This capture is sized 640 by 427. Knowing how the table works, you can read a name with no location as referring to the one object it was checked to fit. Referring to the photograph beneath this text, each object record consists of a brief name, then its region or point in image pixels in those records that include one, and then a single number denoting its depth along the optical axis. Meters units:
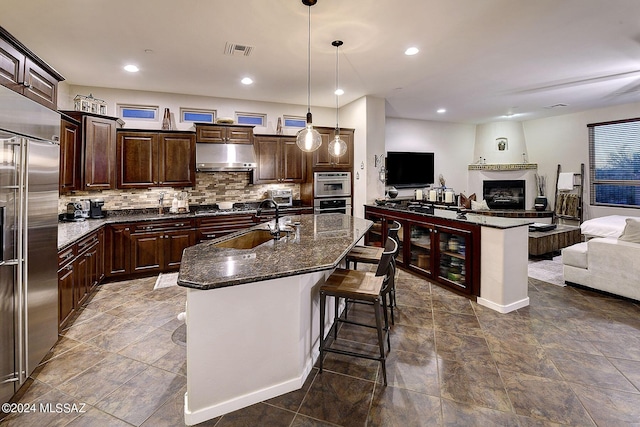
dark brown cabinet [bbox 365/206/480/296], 3.61
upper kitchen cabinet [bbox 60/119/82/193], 3.77
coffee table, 5.30
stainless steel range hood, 5.01
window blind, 6.36
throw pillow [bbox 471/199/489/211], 7.57
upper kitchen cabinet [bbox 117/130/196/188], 4.64
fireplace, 8.05
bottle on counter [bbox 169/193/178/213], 4.96
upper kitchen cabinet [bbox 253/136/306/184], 5.52
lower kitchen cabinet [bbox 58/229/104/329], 2.81
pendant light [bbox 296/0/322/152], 3.23
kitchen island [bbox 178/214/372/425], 1.79
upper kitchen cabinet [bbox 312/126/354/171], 5.71
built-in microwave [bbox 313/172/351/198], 5.68
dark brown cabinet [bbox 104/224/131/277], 4.27
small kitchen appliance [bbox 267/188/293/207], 5.65
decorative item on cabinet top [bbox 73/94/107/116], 4.12
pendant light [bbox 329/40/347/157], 3.85
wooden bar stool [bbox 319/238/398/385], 2.15
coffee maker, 4.46
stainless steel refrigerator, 1.87
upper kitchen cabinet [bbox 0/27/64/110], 1.95
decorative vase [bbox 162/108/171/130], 4.98
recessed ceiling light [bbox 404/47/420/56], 3.53
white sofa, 3.52
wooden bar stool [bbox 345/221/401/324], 2.85
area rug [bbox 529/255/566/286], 4.42
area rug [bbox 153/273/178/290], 4.22
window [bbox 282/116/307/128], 6.00
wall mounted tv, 7.18
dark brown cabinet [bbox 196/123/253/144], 5.00
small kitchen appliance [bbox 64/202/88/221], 4.31
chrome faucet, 2.86
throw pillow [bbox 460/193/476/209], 7.74
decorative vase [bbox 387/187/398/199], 5.93
